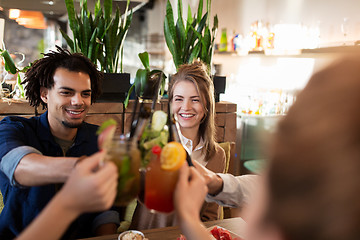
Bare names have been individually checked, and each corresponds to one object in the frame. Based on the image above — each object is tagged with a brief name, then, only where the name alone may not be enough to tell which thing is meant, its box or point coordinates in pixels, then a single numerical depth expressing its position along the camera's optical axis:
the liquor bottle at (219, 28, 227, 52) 4.77
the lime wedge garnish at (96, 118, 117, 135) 0.64
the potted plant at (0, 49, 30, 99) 2.22
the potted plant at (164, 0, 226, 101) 2.69
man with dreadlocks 1.54
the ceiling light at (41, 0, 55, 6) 5.29
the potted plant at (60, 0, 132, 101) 2.40
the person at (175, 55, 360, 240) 0.41
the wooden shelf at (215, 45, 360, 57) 2.72
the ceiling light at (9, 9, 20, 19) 5.19
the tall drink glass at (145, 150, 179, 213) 0.69
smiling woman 1.98
